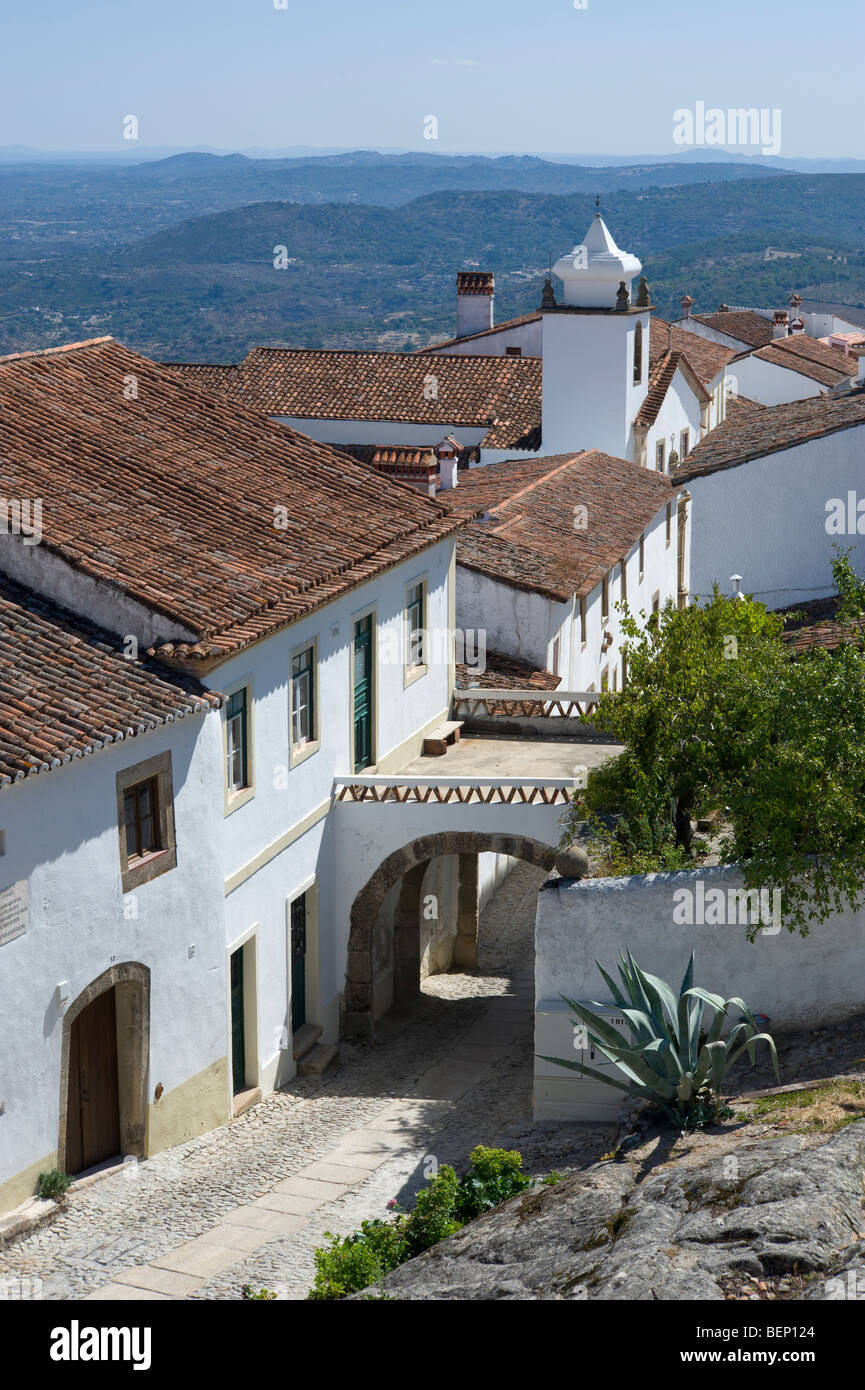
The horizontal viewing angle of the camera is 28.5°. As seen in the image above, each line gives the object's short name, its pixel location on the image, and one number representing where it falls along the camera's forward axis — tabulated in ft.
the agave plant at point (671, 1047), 52.65
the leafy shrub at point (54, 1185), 53.47
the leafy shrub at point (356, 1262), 46.29
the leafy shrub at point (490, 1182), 50.75
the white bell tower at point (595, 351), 159.22
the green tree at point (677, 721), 60.80
